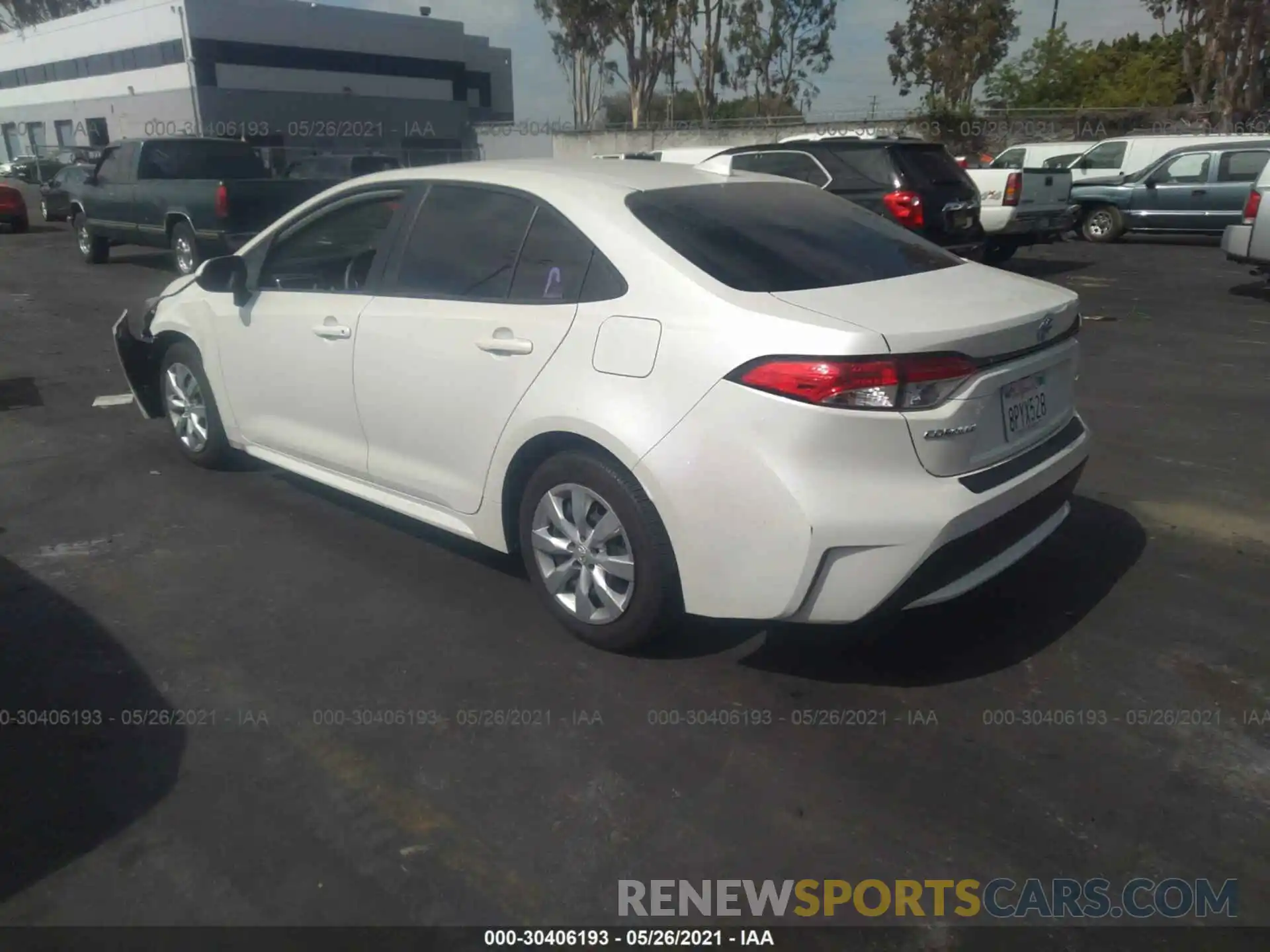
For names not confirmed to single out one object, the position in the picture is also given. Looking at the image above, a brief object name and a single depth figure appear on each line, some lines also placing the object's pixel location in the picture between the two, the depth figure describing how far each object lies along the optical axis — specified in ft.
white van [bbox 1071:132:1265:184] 58.39
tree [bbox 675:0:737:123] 143.95
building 169.07
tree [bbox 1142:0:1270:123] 91.56
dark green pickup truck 40.52
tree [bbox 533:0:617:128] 151.43
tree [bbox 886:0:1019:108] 122.31
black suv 35.17
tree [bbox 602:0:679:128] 144.15
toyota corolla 9.59
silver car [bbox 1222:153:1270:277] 34.86
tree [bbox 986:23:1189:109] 135.85
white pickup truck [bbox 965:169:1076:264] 43.42
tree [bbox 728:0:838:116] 155.63
